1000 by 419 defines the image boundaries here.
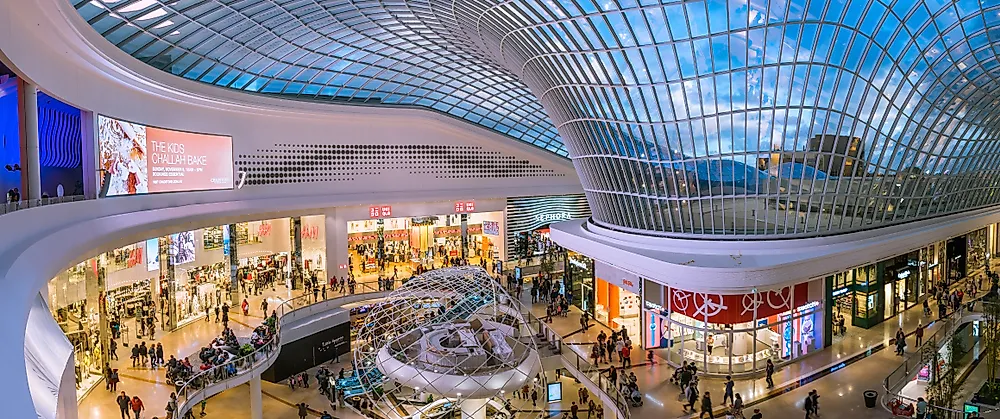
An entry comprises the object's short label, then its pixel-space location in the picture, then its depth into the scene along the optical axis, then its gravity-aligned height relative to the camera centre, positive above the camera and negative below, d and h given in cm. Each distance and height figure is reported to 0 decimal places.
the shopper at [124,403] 1891 -642
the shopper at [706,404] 2091 -745
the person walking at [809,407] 2033 -734
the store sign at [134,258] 2783 -281
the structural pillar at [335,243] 4150 -330
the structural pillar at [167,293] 3012 -481
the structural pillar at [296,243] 4100 -323
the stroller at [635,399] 2230 -768
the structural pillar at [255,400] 2538 -865
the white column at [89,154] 2230 +167
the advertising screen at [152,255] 2947 -280
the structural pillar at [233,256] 3556 -359
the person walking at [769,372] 2381 -720
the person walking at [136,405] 1923 -662
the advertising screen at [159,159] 2444 +185
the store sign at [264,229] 3984 -218
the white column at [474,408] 2173 -778
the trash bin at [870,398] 2105 -733
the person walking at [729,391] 2219 -742
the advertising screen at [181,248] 3126 -268
